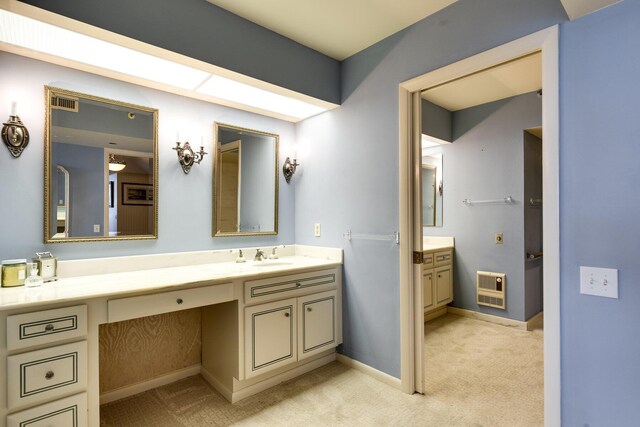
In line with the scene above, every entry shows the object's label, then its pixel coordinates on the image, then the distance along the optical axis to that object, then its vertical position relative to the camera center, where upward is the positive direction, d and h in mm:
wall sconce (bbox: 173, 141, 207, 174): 2498 +484
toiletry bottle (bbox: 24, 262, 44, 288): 1760 -355
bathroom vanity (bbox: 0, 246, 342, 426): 1465 -616
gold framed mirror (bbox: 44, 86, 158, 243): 2014 +328
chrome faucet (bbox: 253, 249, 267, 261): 2766 -351
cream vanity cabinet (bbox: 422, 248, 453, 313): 3723 -768
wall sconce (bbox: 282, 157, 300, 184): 3188 +486
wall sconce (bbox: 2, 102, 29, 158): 1847 +488
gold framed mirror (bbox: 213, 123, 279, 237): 2734 +313
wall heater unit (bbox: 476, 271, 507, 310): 3709 -881
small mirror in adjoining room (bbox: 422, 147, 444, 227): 4352 +422
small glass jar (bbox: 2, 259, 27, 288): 1744 -311
